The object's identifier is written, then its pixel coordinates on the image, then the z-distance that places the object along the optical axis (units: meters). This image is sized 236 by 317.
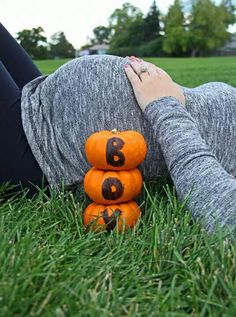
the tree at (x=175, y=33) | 23.79
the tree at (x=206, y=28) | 24.34
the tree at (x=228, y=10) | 26.96
